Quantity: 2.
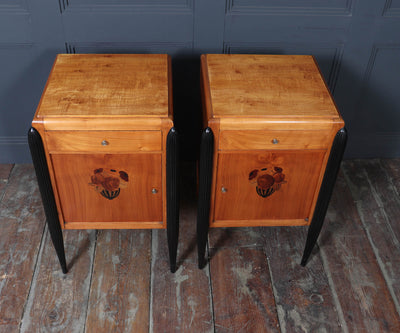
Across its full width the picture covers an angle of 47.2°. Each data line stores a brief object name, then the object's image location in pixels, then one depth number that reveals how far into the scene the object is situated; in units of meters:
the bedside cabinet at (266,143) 1.45
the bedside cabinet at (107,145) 1.42
